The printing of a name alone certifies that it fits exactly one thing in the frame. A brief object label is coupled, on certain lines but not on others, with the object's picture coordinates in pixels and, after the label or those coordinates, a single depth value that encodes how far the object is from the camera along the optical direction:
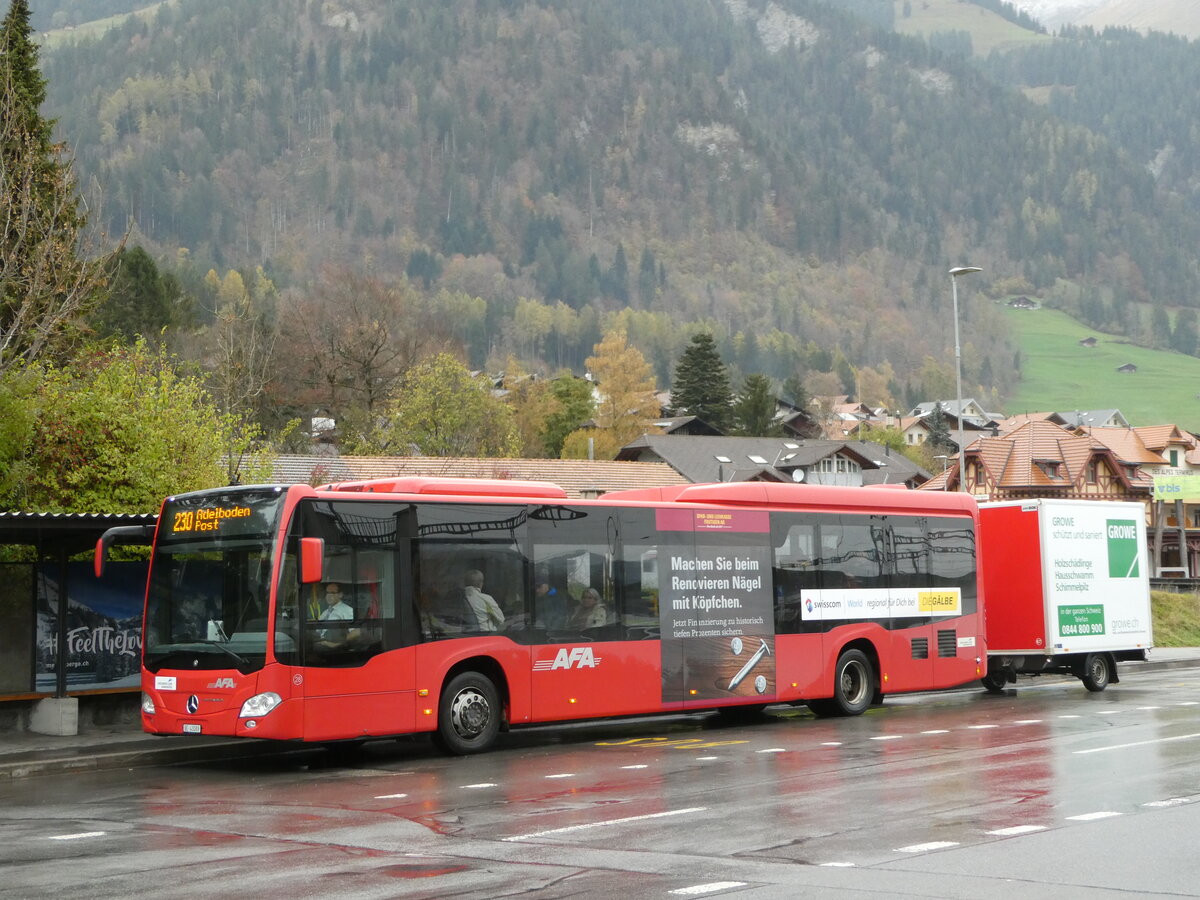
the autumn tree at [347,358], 68.44
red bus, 15.64
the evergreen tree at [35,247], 21.02
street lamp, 32.35
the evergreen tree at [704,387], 132.25
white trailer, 24.72
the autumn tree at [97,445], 21.28
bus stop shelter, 19.03
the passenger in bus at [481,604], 17.11
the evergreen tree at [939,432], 159.12
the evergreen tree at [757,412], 127.44
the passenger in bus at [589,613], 18.12
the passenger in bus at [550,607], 17.75
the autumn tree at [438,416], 67.94
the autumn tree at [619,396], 115.31
